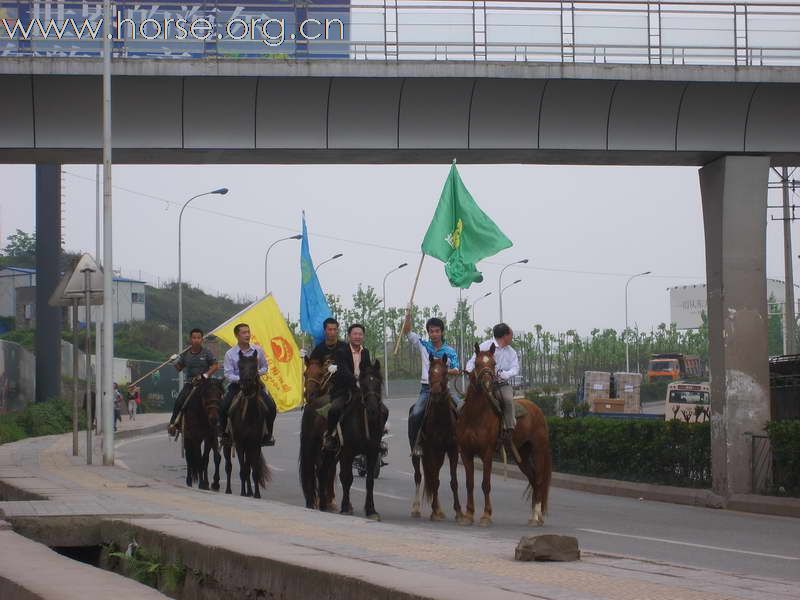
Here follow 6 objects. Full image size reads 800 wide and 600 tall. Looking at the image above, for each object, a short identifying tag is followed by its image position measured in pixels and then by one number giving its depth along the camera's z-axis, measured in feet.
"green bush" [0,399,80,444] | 129.29
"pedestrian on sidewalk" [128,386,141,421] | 210.38
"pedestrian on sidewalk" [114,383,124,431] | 179.01
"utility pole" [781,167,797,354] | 170.60
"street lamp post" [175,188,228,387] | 188.65
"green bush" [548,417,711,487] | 73.46
